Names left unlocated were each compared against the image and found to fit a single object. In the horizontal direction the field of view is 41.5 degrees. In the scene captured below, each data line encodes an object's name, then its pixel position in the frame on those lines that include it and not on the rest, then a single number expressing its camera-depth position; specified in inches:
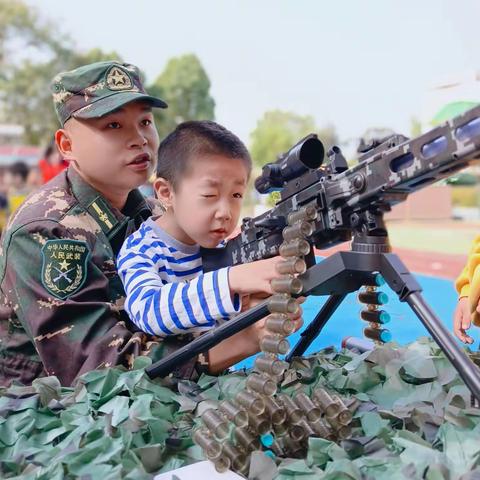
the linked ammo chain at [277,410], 44.6
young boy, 55.4
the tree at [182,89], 1061.1
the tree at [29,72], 1192.8
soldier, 62.9
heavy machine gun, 40.1
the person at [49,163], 286.7
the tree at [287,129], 954.7
